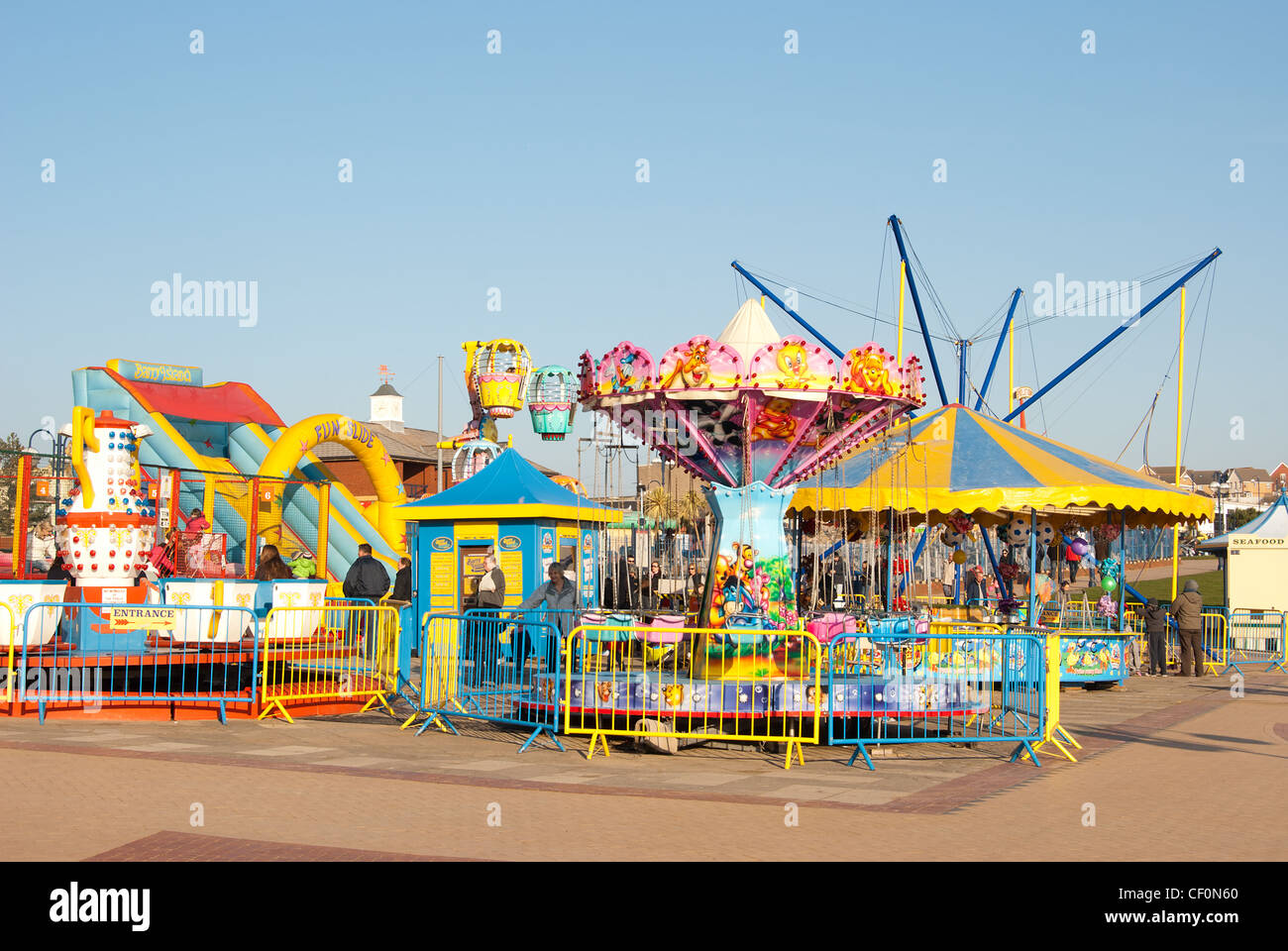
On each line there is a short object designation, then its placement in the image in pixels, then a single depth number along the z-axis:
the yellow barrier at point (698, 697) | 11.91
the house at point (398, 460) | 51.41
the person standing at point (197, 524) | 20.61
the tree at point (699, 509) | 42.56
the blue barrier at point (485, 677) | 12.49
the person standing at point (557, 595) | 14.91
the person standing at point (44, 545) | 18.56
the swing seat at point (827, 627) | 13.98
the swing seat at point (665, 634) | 13.99
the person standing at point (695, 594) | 16.07
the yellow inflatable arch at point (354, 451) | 28.53
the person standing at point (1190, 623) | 21.12
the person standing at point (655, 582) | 25.67
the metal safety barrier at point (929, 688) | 11.88
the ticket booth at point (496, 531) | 19.02
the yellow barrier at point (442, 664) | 13.26
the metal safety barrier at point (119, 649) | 14.05
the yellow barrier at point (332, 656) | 14.30
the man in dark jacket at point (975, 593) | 22.10
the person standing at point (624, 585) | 27.28
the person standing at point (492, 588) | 17.56
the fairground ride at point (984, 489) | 19.27
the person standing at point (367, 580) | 17.00
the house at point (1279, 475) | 153.94
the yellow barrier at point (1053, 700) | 11.77
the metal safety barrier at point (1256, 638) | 24.00
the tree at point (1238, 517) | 91.22
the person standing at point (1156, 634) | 22.02
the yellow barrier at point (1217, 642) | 23.92
